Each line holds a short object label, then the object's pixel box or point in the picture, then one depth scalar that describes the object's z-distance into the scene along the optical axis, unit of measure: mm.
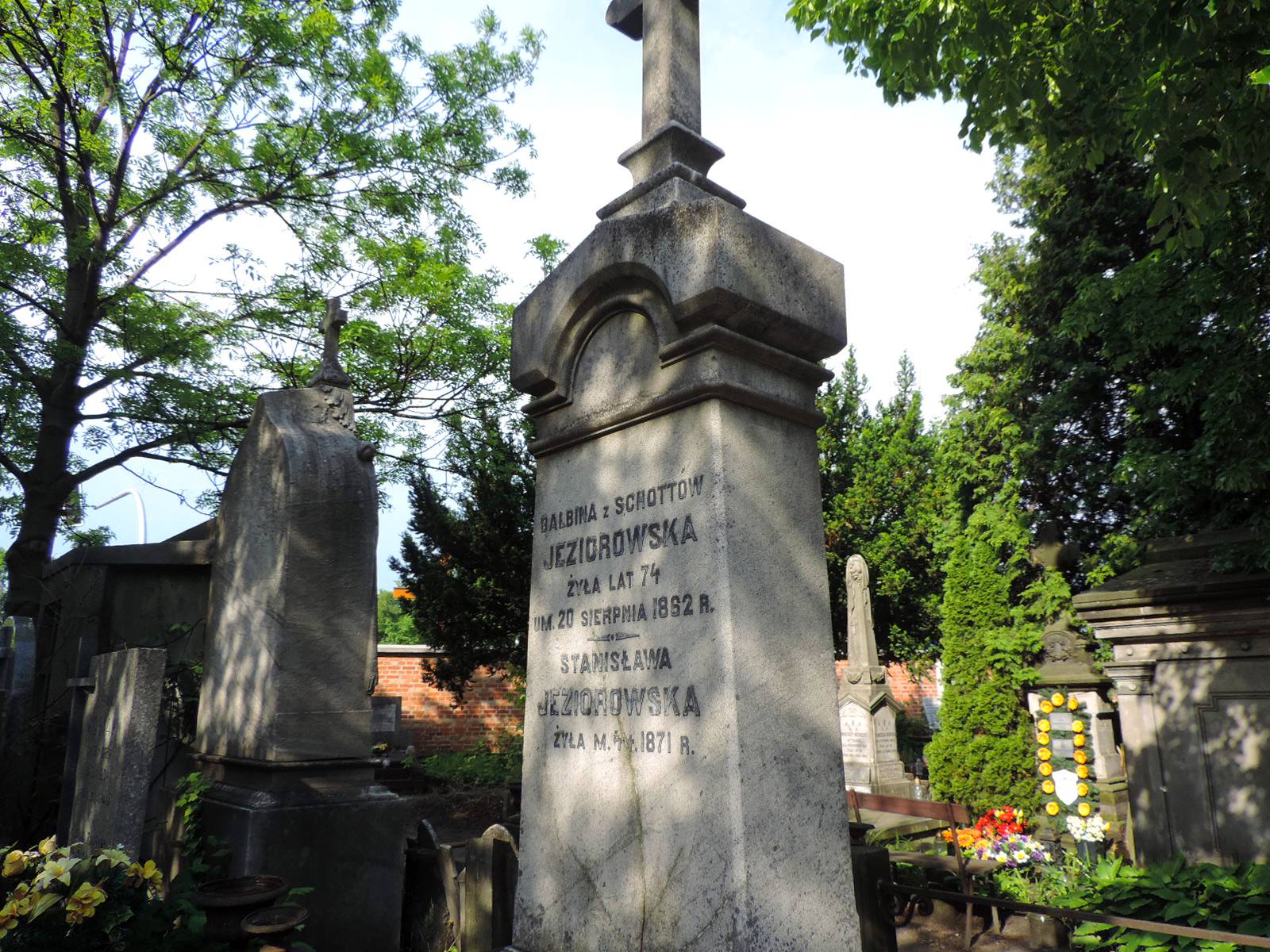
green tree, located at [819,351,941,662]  19656
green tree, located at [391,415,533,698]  14039
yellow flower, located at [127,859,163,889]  3561
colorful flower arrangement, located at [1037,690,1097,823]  9578
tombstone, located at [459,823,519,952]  4195
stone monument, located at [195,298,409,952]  4555
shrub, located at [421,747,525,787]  16078
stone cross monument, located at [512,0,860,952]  2406
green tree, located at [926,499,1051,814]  12703
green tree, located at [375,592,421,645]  45666
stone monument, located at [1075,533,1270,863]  6922
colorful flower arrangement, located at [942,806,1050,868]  8258
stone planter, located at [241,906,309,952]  3222
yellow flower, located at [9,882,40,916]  3148
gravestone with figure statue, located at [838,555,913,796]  14477
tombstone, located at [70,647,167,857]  4016
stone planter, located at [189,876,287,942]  3355
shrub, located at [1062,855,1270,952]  4289
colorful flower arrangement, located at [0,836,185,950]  3164
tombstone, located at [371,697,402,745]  14891
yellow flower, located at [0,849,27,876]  3430
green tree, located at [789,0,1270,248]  4812
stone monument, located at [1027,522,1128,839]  9723
